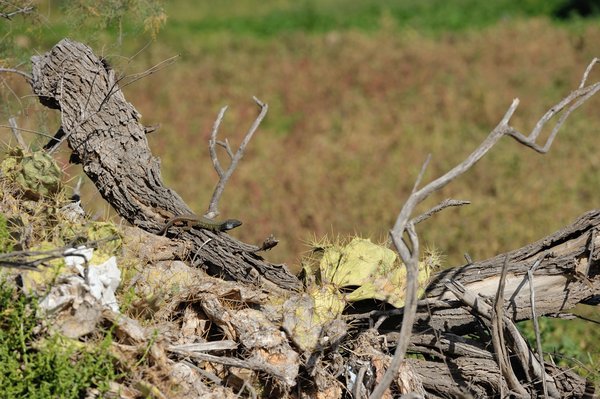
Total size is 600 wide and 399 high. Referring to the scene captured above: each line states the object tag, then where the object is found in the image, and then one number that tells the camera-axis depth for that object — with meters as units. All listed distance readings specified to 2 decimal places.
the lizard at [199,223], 7.47
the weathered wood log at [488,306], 7.23
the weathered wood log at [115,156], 7.52
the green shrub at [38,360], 5.67
